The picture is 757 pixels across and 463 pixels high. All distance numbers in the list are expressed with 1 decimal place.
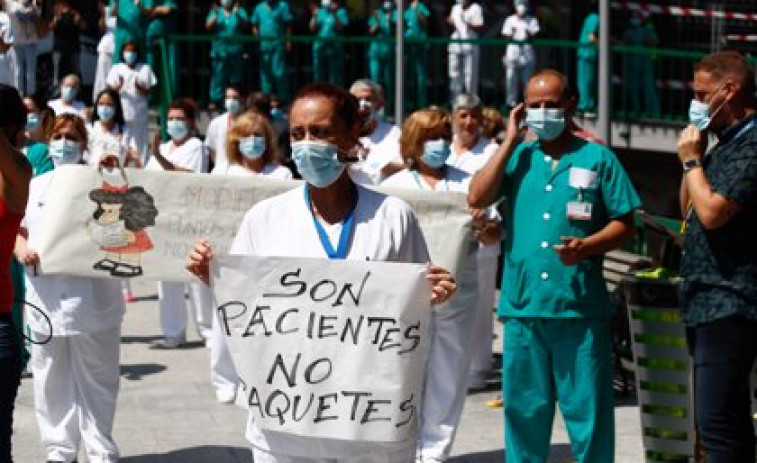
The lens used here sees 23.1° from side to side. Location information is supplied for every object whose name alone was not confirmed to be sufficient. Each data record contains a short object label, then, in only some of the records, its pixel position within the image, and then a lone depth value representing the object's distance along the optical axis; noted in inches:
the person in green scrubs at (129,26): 890.1
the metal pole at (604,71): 453.7
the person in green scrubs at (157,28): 895.1
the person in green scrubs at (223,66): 901.2
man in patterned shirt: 276.7
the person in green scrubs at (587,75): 833.5
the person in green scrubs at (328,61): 902.4
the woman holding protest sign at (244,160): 446.0
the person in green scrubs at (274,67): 907.4
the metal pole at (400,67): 671.8
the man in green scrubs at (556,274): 308.8
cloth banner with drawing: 382.9
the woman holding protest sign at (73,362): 358.0
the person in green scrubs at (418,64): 888.3
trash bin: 317.4
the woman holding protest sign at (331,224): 229.6
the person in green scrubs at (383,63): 885.8
